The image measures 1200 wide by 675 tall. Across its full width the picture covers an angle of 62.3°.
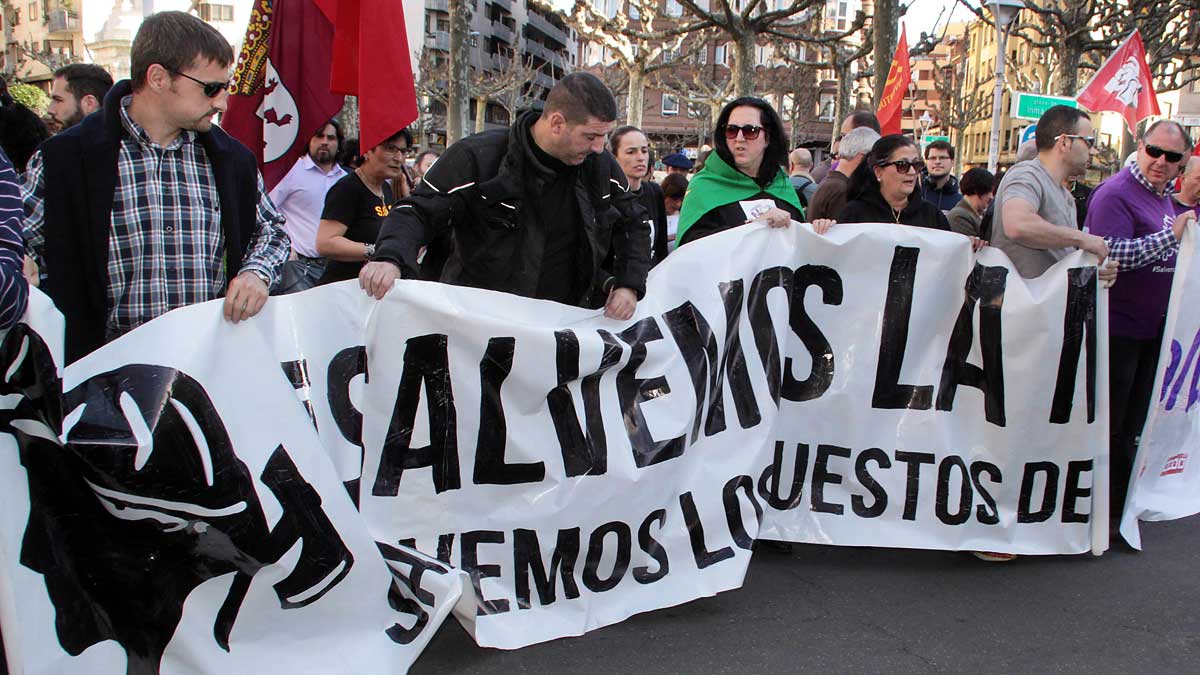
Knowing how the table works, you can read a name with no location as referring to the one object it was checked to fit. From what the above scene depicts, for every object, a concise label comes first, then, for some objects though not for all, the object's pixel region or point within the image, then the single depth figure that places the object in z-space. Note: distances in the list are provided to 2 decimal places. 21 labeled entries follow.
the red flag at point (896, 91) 10.51
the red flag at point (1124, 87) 11.16
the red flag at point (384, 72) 4.88
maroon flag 5.48
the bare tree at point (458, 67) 15.72
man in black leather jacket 3.49
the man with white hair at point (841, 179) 4.80
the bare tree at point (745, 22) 19.30
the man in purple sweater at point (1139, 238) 4.50
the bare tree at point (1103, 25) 22.73
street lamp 16.86
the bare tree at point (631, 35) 23.31
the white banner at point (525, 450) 2.57
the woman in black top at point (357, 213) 4.68
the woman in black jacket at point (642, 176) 5.91
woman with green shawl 4.39
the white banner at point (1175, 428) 4.26
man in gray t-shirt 4.10
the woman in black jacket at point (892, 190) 4.41
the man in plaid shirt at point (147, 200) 2.75
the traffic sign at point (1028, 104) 14.65
